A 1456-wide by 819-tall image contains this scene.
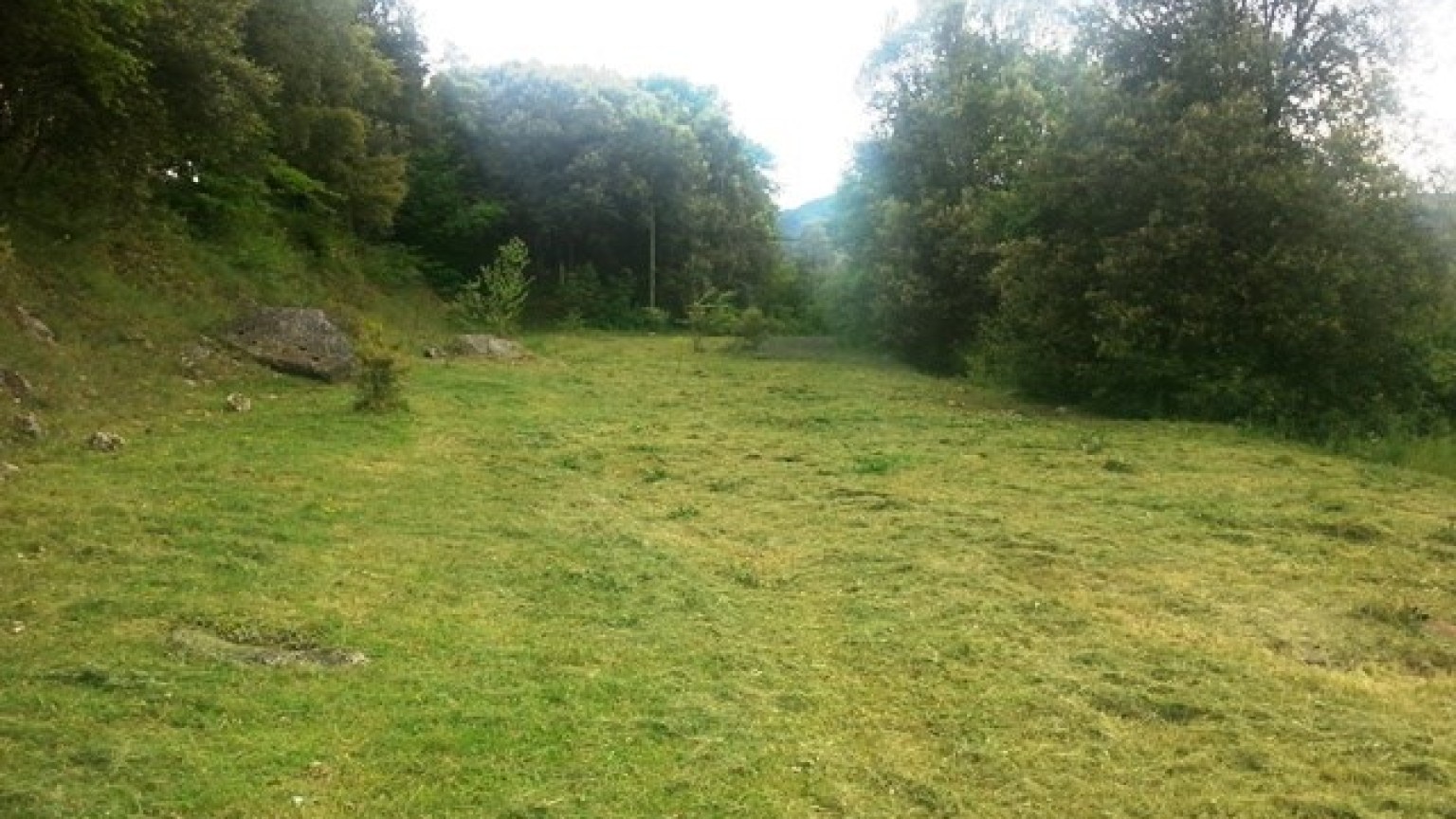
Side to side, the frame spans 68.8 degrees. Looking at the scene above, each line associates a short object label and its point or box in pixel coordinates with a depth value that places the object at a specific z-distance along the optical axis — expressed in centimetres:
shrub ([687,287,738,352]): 2673
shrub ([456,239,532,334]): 2258
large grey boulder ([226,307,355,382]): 1431
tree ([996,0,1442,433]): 1339
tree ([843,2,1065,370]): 2300
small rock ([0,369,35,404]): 936
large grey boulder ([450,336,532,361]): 2006
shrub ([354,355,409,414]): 1179
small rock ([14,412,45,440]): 860
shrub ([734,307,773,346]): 2541
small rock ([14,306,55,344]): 1091
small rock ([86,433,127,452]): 868
